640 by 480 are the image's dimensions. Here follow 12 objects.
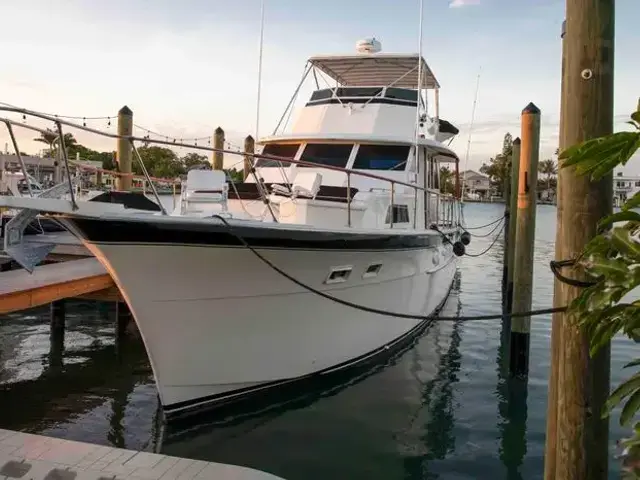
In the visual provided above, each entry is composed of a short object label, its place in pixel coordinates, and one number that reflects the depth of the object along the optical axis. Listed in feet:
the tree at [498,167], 306.14
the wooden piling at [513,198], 41.51
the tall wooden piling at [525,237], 26.78
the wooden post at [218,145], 48.67
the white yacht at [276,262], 18.33
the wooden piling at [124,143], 41.86
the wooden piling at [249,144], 50.08
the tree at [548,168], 334.60
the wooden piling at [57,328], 30.15
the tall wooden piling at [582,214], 9.28
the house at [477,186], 421.18
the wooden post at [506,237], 47.91
